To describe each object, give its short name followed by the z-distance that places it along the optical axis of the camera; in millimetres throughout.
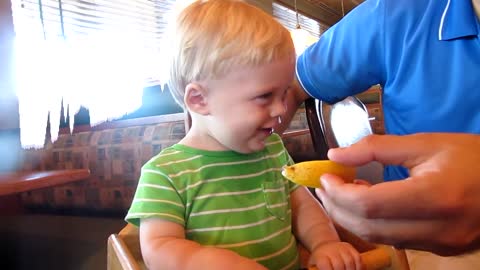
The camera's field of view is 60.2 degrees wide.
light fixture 3253
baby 680
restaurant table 1274
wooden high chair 632
